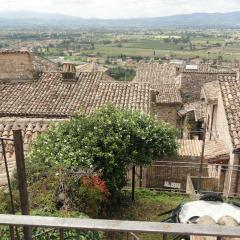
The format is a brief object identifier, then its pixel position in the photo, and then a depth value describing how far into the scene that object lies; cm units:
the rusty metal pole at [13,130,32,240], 361
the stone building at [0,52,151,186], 1753
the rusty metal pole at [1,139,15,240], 304
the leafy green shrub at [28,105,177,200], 966
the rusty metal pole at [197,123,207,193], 1225
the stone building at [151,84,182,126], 2941
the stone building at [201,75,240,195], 1315
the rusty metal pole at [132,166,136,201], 1161
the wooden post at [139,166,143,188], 1421
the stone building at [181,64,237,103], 3397
